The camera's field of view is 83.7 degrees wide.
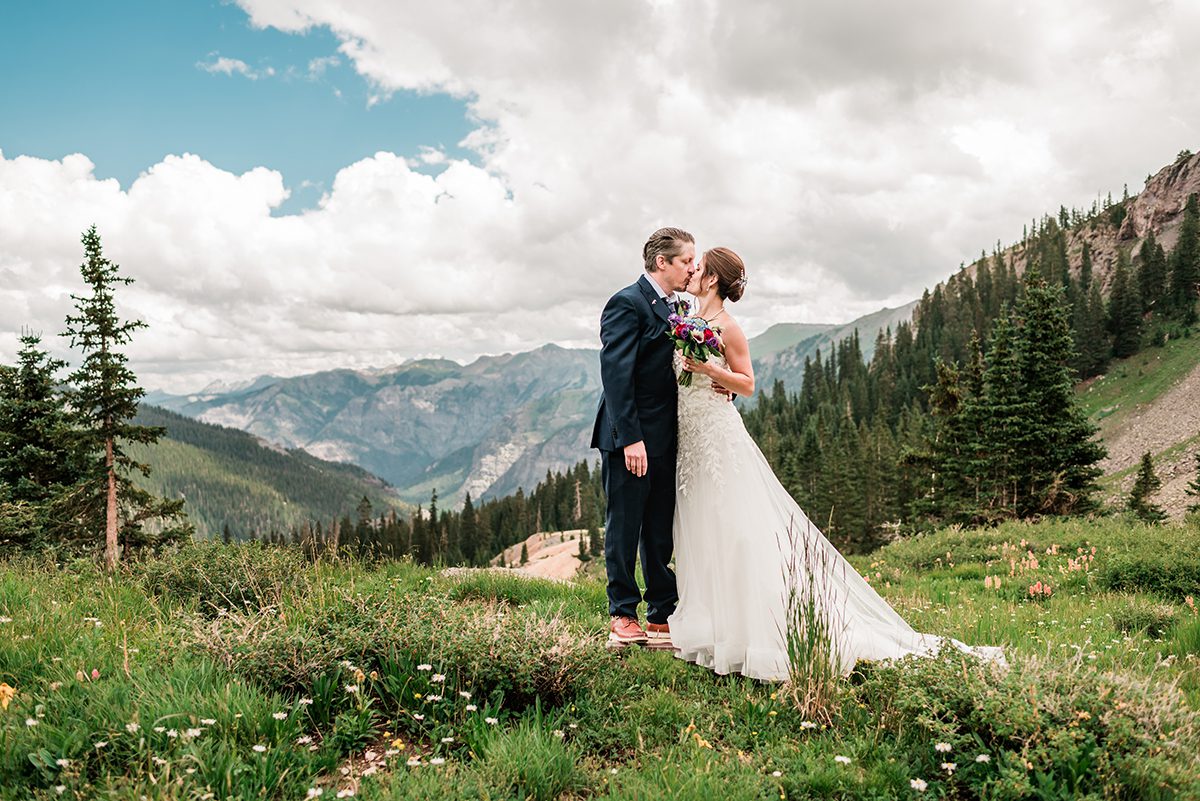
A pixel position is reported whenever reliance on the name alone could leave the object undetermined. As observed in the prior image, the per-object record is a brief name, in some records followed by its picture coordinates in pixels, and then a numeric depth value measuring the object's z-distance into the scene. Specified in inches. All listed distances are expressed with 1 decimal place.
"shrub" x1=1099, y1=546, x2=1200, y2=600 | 380.5
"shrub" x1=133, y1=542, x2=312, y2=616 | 292.9
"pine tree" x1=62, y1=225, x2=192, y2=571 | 961.5
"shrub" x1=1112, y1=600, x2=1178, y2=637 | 291.7
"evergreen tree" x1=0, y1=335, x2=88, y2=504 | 1083.3
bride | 229.0
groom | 255.1
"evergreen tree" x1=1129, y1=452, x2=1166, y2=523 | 1376.8
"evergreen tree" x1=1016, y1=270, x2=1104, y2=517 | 1183.6
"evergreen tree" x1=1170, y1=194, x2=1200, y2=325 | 4037.9
